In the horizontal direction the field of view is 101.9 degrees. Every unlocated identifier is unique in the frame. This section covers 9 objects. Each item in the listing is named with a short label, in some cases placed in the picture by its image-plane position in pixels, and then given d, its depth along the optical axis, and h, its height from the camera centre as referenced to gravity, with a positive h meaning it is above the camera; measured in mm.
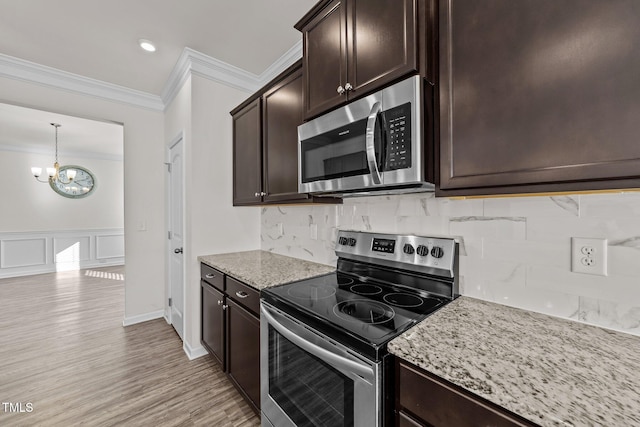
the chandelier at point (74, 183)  5773 +728
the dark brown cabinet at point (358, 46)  1026 +764
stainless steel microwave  1010 +311
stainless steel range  872 -439
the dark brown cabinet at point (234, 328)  1573 -817
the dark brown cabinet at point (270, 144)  1783 +554
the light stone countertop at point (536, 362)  543 -411
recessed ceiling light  2127 +1414
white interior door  2648 -243
